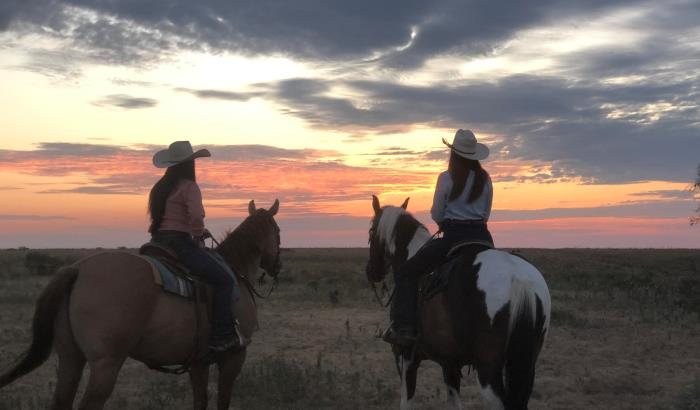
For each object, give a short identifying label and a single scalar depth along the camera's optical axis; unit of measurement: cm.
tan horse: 545
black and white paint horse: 569
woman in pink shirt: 633
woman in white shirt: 662
